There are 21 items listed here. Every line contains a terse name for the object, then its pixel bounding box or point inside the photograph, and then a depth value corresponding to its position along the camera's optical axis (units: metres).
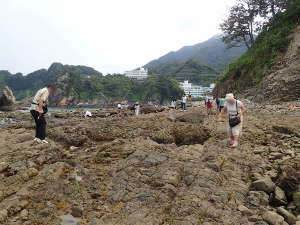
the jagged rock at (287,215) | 6.35
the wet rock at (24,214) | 6.55
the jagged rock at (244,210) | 6.59
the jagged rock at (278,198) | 7.12
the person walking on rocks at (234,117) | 10.54
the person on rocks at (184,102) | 26.68
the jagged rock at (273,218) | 6.22
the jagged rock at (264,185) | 7.50
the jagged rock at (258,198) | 7.06
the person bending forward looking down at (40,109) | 11.04
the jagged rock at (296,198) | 6.97
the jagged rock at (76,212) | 6.70
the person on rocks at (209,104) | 20.17
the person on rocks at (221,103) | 18.68
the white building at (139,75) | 192.62
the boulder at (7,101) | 76.51
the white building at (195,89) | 150.34
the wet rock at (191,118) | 14.81
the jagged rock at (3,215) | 6.45
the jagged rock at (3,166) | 8.99
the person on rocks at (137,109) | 26.97
